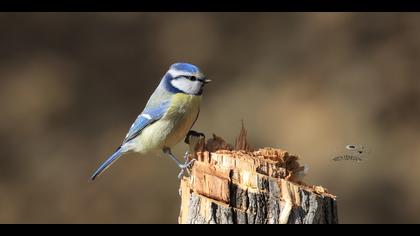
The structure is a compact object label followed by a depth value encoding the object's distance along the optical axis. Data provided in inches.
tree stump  295.4
